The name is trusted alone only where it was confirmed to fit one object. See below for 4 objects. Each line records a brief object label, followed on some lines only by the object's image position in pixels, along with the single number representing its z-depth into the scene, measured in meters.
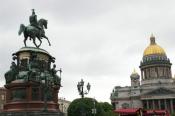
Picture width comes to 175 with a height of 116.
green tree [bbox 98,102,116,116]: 70.71
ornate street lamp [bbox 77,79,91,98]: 36.53
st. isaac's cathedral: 110.69
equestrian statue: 31.81
